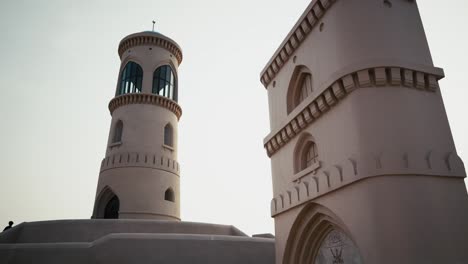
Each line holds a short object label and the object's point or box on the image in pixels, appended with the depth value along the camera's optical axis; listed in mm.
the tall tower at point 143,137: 17812
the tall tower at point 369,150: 6004
